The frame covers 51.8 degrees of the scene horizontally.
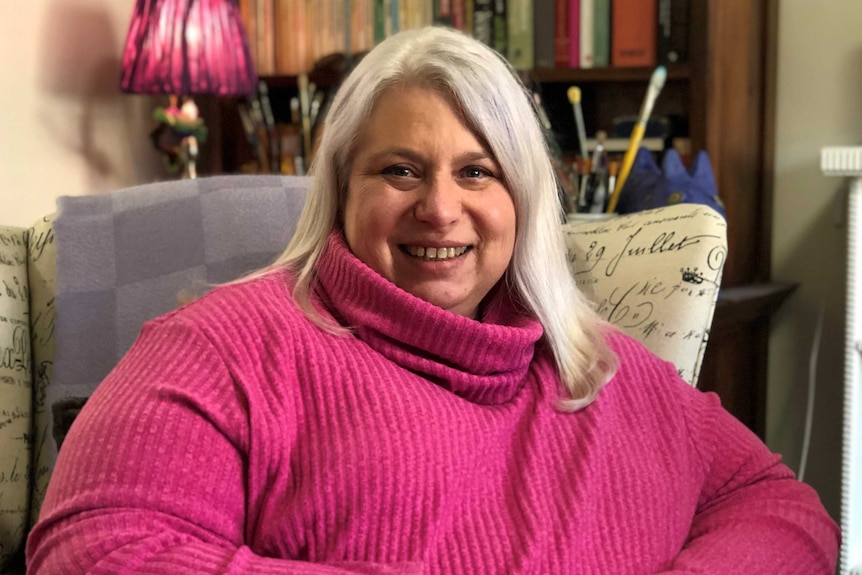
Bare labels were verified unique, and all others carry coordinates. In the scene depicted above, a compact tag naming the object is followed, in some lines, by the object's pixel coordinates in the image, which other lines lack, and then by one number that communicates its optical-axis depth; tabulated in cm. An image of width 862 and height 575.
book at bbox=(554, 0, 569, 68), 186
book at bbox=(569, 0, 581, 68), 184
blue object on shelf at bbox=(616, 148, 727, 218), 161
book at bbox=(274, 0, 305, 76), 211
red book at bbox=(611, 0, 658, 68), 179
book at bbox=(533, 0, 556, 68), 186
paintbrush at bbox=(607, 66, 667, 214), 172
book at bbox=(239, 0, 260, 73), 213
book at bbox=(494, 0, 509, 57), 191
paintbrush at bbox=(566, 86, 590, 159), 176
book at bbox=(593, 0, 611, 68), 182
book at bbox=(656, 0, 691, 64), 175
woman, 79
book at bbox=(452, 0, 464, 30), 196
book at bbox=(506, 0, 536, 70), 188
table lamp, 175
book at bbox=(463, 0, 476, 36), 194
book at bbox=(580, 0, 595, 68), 183
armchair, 115
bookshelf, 170
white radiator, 136
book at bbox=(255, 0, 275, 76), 213
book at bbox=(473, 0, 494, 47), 192
